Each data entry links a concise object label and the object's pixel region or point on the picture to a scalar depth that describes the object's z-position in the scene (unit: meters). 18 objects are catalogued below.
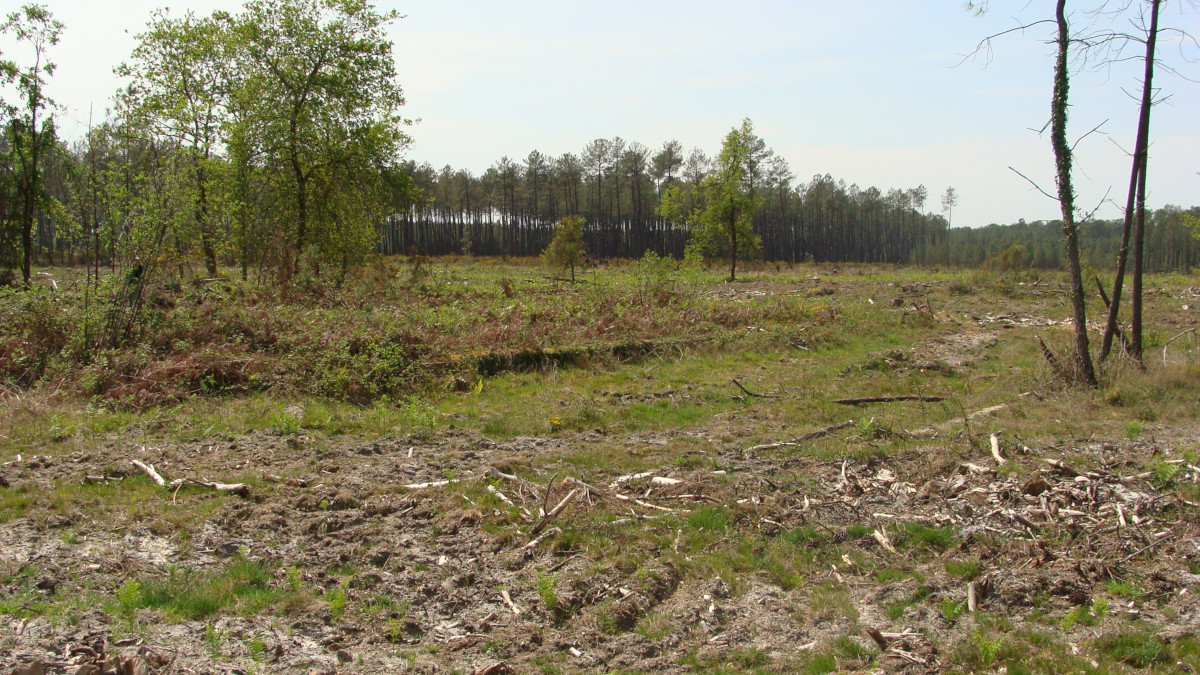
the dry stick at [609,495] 6.48
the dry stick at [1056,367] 11.20
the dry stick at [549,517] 5.86
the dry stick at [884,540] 5.46
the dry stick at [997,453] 7.16
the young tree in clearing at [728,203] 35.62
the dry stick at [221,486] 6.64
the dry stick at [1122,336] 11.59
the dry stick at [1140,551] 5.02
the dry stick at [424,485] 6.96
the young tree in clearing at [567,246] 31.94
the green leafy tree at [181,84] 25.41
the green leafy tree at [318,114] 21.95
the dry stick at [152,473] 6.72
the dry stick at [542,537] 5.61
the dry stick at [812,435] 8.45
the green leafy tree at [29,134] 22.12
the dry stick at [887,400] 11.15
